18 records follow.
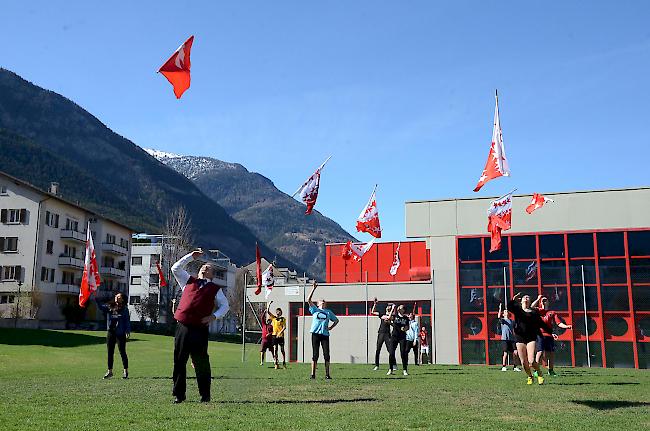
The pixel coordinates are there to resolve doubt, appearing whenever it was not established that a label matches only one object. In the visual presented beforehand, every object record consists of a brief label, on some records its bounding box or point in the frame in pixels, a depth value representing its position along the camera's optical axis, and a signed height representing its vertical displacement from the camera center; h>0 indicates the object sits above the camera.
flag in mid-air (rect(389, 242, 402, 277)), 36.84 +3.20
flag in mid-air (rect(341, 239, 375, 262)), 30.90 +3.45
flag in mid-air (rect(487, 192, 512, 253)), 25.00 +4.18
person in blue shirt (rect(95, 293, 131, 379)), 15.02 -0.06
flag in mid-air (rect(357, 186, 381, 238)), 26.69 +4.13
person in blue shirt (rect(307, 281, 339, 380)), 15.41 -0.06
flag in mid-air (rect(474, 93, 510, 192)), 16.59 +4.08
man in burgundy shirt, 9.52 -0.03
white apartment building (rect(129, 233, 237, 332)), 78.62 +7.21
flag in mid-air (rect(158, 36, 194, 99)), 12.25 +4.67
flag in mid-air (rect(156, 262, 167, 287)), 14.56 +1.19
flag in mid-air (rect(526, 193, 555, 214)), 29.29 +5.37
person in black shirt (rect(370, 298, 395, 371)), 18.61 -0.12
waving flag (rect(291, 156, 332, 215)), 20.80 +4.16
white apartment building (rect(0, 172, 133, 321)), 62.94 +7.13
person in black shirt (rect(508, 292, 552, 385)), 13.20 -0.06
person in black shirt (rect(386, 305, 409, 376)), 18.27 -0.31
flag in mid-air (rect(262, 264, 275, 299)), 31.89 +2.15
